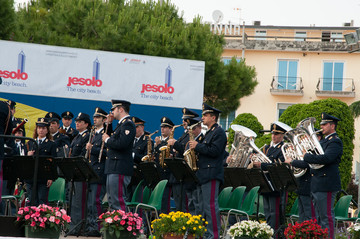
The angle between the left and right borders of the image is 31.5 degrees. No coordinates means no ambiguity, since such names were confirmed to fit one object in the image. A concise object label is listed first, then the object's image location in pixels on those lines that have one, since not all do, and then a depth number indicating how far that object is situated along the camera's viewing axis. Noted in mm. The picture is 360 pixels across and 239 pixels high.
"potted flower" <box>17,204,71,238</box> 8547
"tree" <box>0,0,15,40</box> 15967
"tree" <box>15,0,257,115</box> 19484
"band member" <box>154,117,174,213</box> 13000
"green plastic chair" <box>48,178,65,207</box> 12234
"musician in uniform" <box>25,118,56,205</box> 11742
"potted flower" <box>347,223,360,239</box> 10984
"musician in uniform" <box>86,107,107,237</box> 11430
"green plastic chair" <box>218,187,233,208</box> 12312
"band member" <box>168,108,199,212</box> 10852
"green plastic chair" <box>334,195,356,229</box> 12709
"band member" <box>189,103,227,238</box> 10062
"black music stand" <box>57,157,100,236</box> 10445
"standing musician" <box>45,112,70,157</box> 12297
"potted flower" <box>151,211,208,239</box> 9250
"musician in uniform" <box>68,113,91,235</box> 11422
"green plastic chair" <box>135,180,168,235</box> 11208
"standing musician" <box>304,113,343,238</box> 10617
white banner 14008
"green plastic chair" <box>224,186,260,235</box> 11562
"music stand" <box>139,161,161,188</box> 11633
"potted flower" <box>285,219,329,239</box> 9602
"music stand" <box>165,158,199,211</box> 9992
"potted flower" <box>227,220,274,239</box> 9812
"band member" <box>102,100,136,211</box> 10336
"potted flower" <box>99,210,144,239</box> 9141
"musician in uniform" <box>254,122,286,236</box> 12133
